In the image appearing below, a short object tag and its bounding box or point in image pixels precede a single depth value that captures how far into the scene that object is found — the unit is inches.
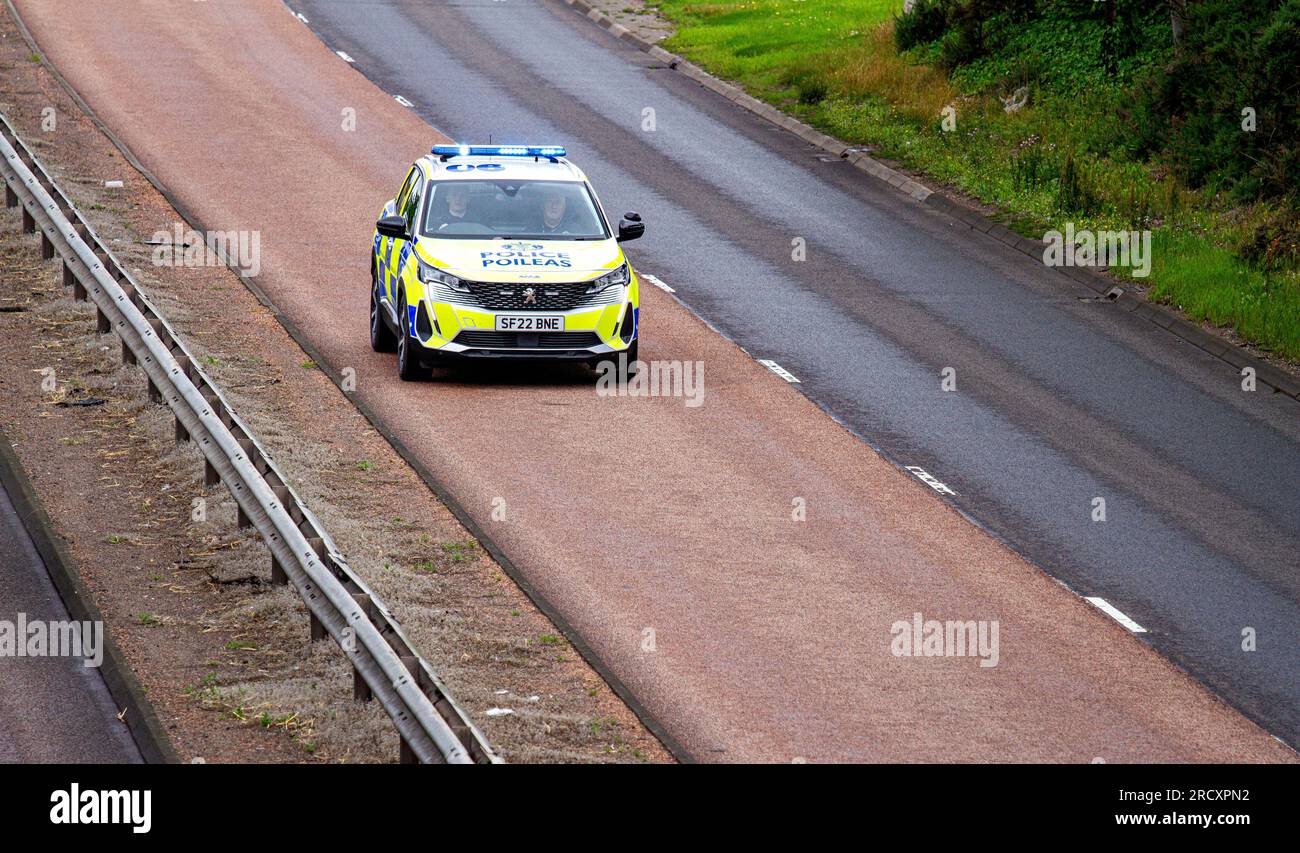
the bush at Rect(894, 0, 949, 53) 1365.7
